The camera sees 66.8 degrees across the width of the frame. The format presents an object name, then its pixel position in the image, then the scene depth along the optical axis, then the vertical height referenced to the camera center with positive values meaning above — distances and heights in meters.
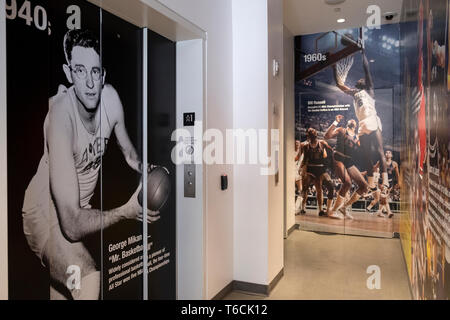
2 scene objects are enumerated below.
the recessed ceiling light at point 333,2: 4.76 +2.22
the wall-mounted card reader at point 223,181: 3.20 -0.20
